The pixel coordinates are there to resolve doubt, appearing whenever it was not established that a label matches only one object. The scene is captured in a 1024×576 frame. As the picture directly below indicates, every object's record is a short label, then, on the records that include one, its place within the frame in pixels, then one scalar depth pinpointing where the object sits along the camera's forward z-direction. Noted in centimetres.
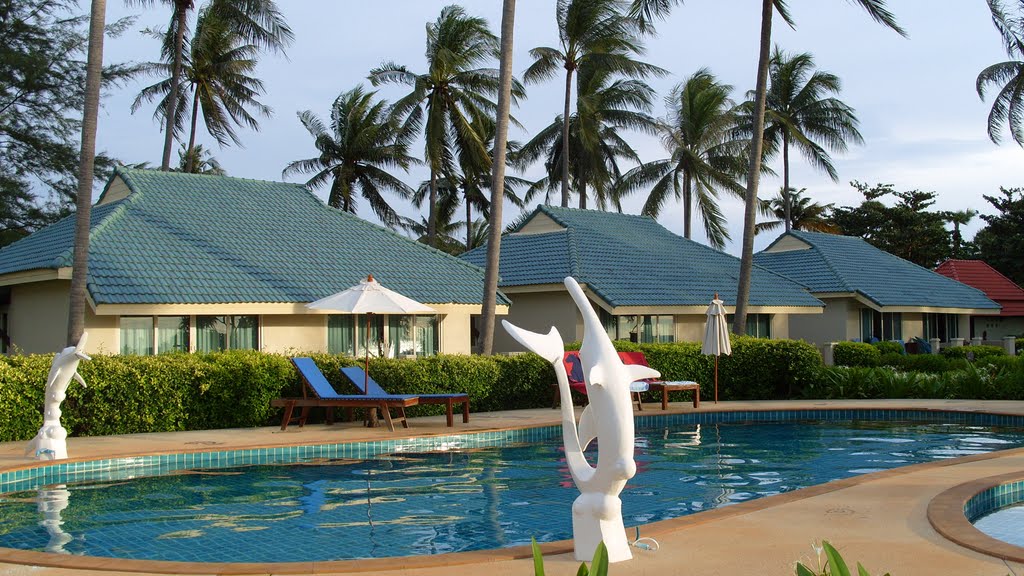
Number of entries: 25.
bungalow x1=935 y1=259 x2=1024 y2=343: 4438
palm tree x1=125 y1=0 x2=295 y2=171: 2817
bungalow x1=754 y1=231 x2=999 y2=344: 3422
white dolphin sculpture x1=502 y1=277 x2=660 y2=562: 606
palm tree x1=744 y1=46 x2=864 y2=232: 4416
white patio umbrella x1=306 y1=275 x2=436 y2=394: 1551
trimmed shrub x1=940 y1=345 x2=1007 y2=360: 2709
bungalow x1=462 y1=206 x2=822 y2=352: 2580
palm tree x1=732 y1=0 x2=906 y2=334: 2372
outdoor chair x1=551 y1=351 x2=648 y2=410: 1716
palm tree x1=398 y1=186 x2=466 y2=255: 5122
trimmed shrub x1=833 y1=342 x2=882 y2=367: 2586
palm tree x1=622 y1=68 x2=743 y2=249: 4269
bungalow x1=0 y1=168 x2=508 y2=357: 1794
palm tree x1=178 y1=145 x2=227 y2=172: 4772
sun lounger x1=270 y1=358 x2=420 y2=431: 1469
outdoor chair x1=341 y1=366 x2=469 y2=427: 1512
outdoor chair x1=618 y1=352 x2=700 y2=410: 1805
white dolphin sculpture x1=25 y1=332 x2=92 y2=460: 1147
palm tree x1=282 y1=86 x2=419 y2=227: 4166
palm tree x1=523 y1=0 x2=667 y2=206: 3706
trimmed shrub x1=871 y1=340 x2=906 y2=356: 2861
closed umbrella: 1930
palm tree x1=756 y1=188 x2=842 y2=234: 5734
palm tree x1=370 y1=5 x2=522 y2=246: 3481
